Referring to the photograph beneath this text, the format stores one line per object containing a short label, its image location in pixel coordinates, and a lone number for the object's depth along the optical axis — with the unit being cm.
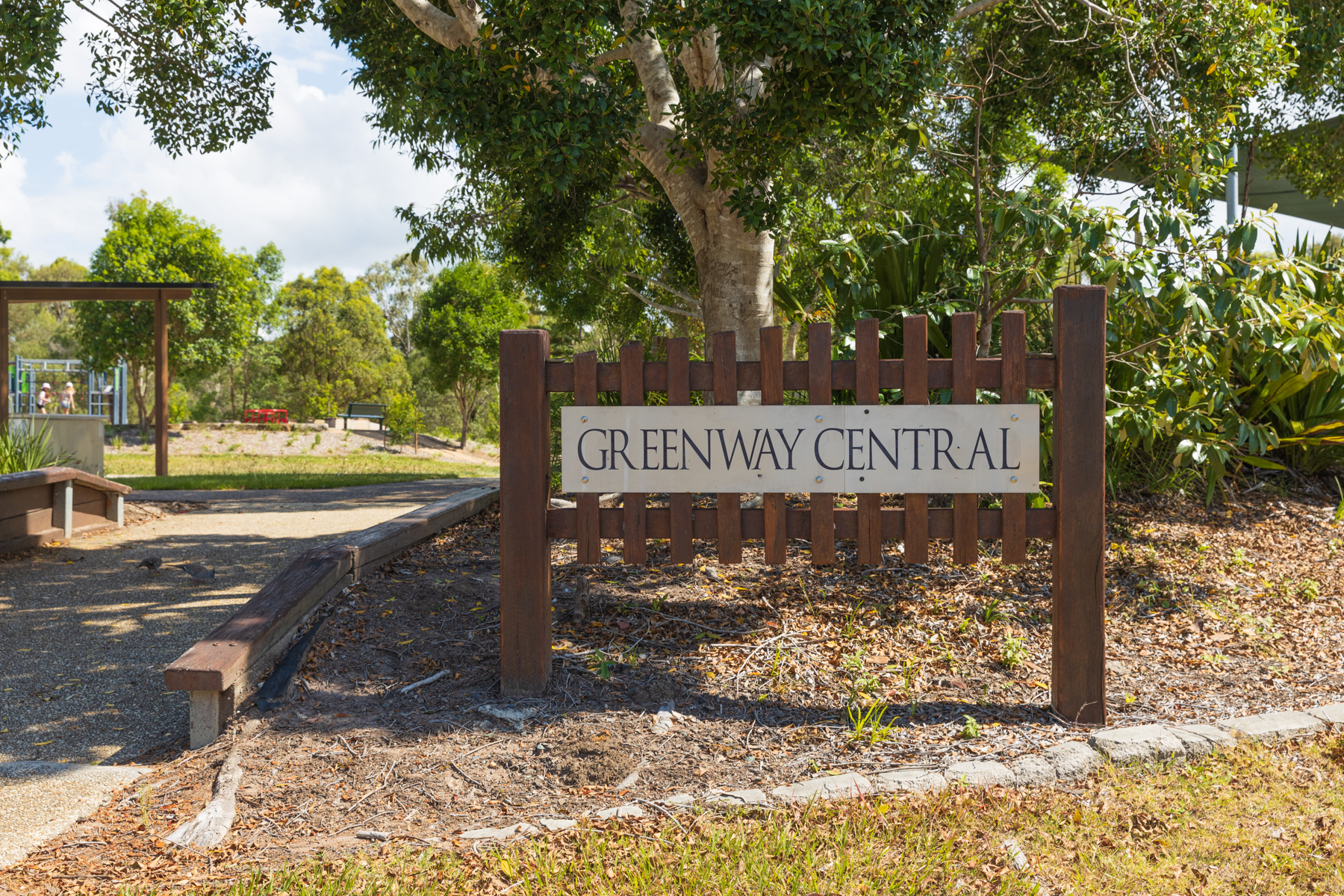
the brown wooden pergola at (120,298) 1089
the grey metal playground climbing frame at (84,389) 1797
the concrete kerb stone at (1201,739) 287
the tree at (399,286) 4744
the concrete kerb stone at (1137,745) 283
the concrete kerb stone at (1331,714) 312
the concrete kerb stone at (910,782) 260
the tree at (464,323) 2561
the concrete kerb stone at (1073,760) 274
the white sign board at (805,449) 322
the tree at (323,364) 3253
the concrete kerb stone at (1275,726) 301
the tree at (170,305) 2159
